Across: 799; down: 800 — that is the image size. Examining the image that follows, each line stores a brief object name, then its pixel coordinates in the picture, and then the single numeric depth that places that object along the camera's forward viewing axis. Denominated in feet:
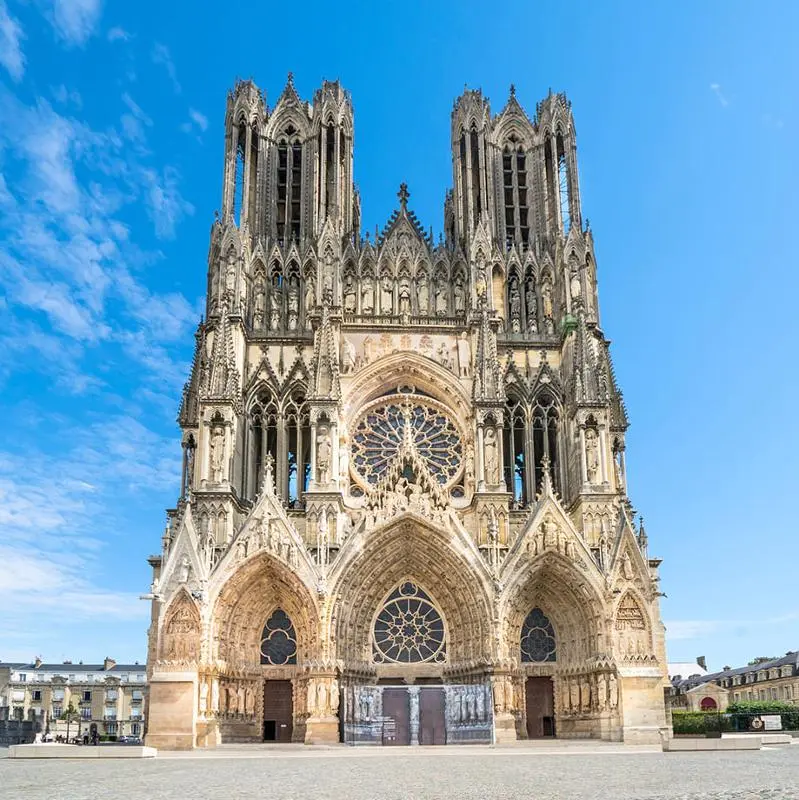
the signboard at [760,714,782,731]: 135.13
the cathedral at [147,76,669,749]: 104.78
